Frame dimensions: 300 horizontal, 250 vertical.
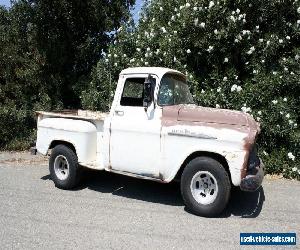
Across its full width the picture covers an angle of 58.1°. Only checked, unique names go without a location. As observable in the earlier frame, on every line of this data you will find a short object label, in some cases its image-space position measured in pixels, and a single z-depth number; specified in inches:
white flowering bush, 244.3
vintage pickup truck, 161.9
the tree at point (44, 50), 320.3
